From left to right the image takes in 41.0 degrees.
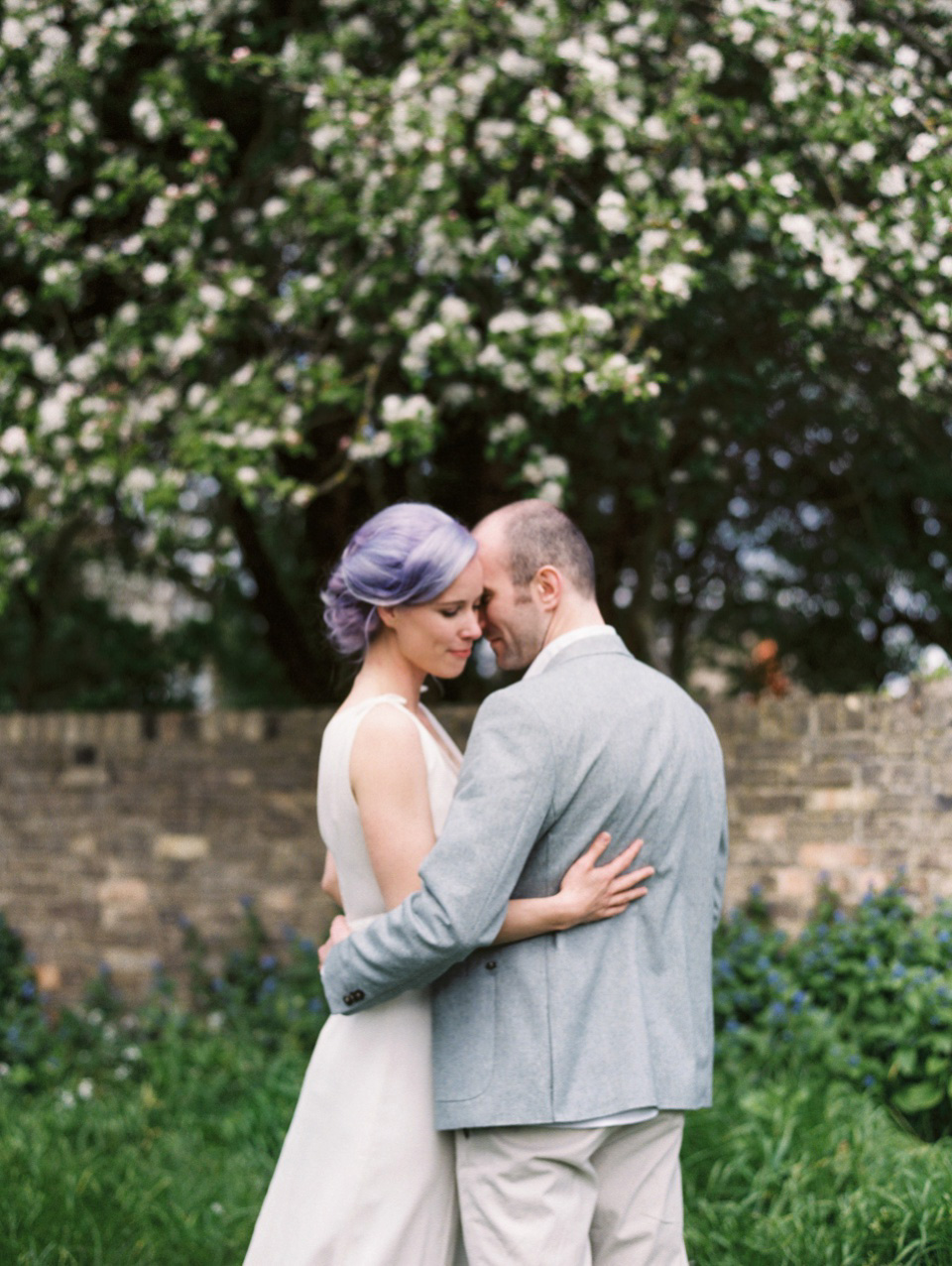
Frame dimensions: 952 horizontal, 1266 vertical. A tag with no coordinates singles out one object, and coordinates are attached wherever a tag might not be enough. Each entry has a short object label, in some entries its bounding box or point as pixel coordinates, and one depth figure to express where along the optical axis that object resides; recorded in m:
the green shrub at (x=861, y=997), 4.43
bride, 2.35
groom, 2.16
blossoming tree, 4.40
